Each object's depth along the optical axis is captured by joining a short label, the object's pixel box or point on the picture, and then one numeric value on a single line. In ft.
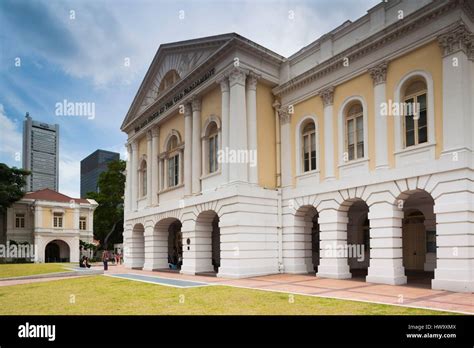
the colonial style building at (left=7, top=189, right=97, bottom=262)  179.11
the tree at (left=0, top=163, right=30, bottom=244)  168.14
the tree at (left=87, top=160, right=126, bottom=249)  194.90
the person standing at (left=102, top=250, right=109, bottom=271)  97.18
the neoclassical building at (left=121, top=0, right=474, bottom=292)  52.80
